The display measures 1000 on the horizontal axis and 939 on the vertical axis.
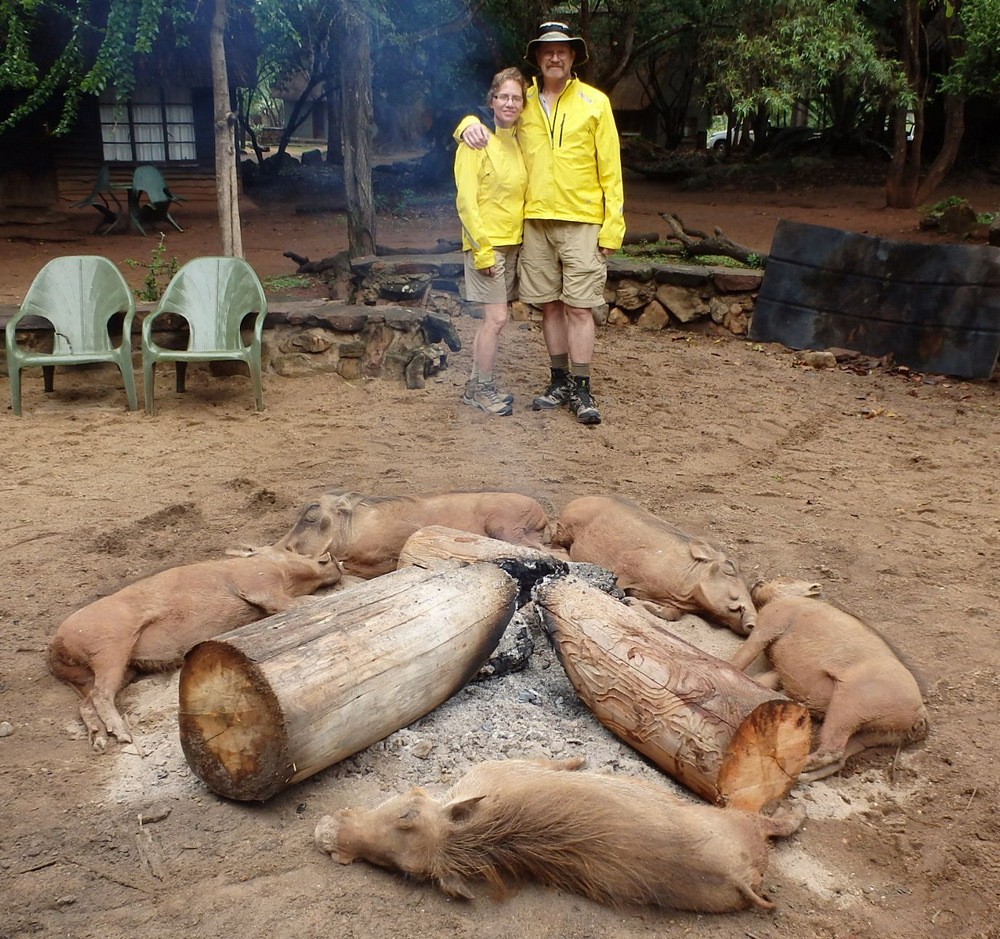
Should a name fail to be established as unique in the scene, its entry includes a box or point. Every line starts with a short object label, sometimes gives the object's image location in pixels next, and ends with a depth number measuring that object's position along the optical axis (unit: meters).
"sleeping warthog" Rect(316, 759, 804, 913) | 2.17
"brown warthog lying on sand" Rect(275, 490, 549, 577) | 3.73
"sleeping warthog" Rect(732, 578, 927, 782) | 2.77
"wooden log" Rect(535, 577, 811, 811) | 2.50
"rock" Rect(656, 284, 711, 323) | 8.40
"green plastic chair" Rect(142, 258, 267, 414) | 6.29
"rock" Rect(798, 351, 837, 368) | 7.36
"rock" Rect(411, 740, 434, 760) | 2.65
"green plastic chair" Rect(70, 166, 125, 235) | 13.66
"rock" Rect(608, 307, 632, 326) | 8.55
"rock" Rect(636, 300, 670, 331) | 8.52
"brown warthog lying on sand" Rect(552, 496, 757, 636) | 3.44
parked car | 22.98
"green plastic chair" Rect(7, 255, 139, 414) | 6.25
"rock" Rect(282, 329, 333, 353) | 6.75
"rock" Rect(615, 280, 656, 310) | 8.48
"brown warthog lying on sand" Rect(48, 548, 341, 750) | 2.94
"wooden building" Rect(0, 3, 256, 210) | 13.99
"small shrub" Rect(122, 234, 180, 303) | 7.14
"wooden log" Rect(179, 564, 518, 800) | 2.39
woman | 5.57
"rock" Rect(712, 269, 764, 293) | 8.17
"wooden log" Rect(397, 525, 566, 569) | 3.28
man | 5.55
